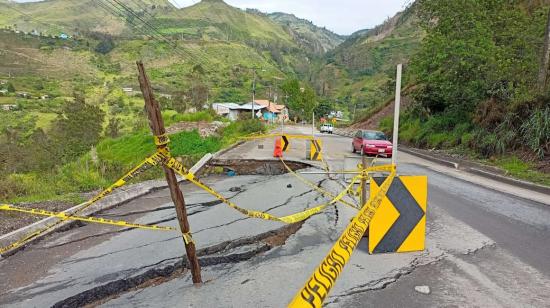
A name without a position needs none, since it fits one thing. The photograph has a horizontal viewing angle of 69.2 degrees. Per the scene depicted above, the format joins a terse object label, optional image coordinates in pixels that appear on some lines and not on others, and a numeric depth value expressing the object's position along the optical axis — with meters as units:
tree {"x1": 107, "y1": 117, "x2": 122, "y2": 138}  56.93
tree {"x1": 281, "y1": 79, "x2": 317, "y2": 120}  91.69
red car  19.52
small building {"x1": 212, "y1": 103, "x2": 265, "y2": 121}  89.04
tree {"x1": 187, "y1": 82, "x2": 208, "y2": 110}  60.96
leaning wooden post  3.73
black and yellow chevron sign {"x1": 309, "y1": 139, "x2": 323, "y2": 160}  15.77
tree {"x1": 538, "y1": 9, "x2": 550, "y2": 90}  16.00
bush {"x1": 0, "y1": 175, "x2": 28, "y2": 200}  9.86
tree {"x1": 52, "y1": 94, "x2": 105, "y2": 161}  56.59
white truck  52.28
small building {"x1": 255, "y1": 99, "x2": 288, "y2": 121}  108.54
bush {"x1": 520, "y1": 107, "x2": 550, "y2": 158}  13.93
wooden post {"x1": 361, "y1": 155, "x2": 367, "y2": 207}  5.90
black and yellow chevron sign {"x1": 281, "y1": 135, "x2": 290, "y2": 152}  16.55
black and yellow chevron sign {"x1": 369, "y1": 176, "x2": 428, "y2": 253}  5.13
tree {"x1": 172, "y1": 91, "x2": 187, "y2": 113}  58.45
